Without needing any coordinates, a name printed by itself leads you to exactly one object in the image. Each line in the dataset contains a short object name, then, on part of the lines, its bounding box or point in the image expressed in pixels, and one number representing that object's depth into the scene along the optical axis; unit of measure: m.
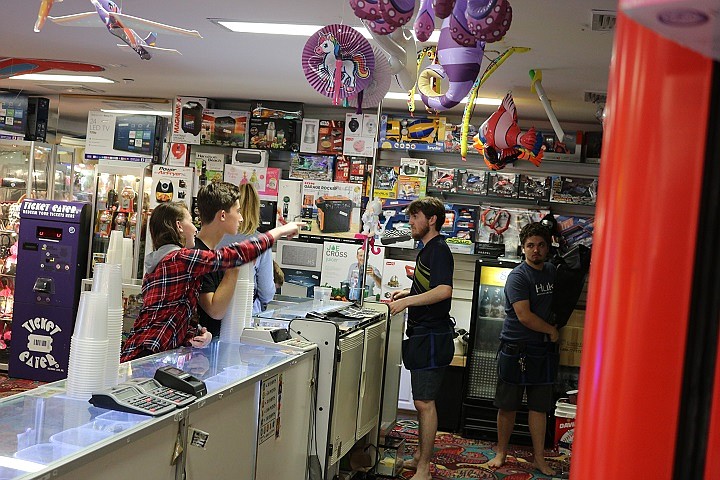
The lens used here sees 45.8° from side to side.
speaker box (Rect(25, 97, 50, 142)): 10.32
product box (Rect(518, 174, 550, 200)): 8.42
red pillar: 0.67
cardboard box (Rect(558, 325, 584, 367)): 7.84
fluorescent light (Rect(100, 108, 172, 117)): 10.16
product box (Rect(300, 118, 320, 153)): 8.96
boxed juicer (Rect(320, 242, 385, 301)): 8.59
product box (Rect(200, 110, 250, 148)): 9.03
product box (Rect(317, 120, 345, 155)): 8.95
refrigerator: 7.59
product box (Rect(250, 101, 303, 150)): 8.98
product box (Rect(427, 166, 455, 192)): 8.51
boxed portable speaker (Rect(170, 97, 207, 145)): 9.12
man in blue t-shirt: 6.43
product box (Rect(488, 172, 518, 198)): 8.45
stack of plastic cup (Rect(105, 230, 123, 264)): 6.46
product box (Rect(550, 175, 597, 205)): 8.34
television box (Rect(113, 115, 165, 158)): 9.74
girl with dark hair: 3.58
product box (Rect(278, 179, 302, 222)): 8.94
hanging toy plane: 3.65
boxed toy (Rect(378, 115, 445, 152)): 8.48
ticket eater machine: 7.98
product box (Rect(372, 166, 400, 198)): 8.65
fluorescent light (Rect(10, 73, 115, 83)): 8.84
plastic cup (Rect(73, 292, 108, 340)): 2.64
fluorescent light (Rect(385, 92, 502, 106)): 7.69
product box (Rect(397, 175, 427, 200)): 8.52
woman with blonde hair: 4.88
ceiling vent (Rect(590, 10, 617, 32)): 4.46
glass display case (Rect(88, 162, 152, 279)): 9.21
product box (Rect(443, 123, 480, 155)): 8.44
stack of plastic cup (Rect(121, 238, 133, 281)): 7.69
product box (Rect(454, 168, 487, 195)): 8.46
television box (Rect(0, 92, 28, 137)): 10.18
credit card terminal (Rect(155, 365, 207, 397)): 2.82
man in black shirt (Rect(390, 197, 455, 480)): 5.77
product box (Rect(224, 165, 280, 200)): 8.99
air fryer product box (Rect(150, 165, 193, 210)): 9.02
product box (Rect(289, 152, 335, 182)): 8.96
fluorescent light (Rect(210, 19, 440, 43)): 5.53
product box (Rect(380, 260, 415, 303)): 8.53
